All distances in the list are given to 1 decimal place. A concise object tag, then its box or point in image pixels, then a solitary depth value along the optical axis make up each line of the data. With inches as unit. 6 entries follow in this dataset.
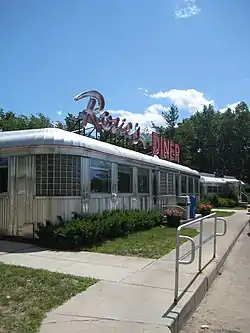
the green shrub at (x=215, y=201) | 1675.4
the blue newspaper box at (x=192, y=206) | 886.4
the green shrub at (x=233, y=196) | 1913.1
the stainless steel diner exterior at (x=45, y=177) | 472.7
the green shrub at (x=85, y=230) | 435.2
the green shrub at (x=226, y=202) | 1732.3
